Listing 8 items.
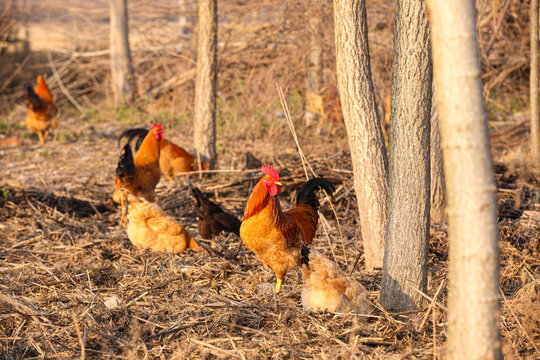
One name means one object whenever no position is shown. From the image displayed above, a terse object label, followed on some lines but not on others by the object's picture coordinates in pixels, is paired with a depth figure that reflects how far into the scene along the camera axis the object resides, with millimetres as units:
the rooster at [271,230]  8297
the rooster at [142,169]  12734
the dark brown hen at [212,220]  11055
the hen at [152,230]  10453
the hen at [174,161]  15547
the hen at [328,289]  6797
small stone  7522
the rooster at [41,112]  20000
